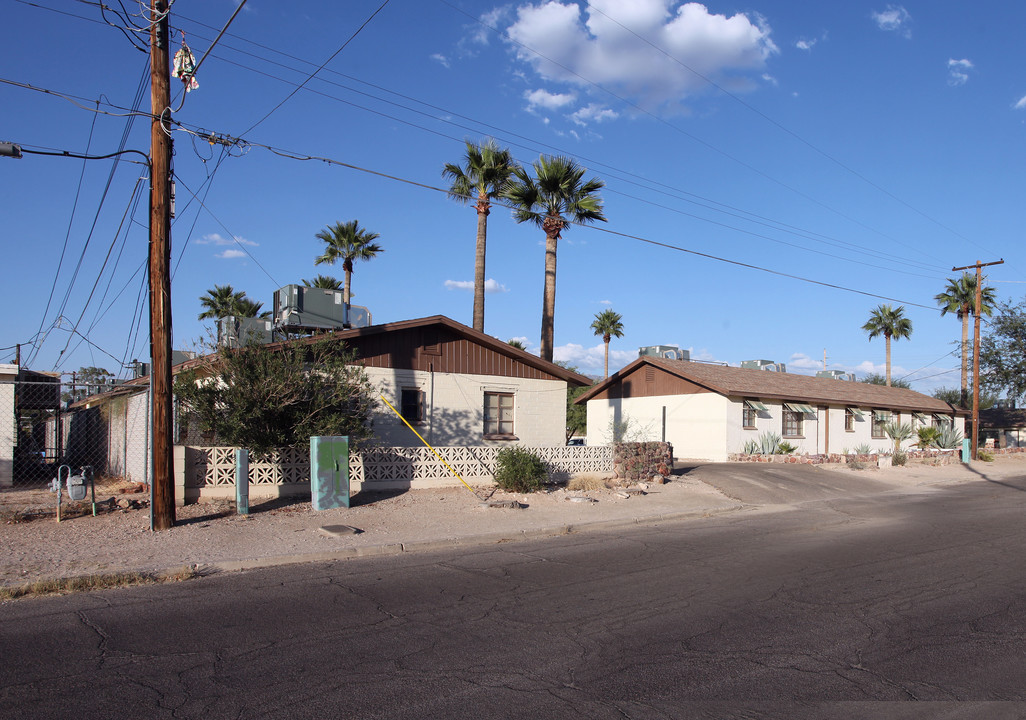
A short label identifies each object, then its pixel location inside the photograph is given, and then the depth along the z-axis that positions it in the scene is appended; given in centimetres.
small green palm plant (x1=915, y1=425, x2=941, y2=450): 3594
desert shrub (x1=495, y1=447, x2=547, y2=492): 1594
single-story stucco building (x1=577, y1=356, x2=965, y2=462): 2939
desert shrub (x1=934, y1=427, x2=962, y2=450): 3462
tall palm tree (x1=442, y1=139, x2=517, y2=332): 2636
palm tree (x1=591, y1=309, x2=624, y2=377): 6153
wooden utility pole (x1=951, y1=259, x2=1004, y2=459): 3334
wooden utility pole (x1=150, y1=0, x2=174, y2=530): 1070
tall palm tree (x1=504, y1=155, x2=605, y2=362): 2567
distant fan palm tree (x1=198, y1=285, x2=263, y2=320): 3525
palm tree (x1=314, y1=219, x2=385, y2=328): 3381
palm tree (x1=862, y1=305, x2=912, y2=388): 5809
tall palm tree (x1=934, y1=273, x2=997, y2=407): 4747
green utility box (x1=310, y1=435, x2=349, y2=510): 1283
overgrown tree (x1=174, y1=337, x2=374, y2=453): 1310
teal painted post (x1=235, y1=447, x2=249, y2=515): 1226
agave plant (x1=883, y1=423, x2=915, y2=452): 3520
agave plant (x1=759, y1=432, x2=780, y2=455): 2905
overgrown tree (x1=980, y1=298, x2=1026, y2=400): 4384
